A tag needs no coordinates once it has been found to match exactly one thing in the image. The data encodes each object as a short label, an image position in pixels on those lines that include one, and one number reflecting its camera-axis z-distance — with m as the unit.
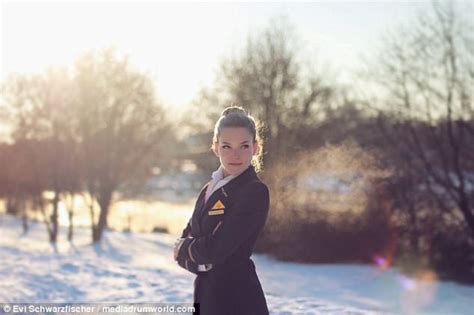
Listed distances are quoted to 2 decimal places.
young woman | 2.55
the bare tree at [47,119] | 20.22
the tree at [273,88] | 21.47
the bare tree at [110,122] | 20.91
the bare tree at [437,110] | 14.55
